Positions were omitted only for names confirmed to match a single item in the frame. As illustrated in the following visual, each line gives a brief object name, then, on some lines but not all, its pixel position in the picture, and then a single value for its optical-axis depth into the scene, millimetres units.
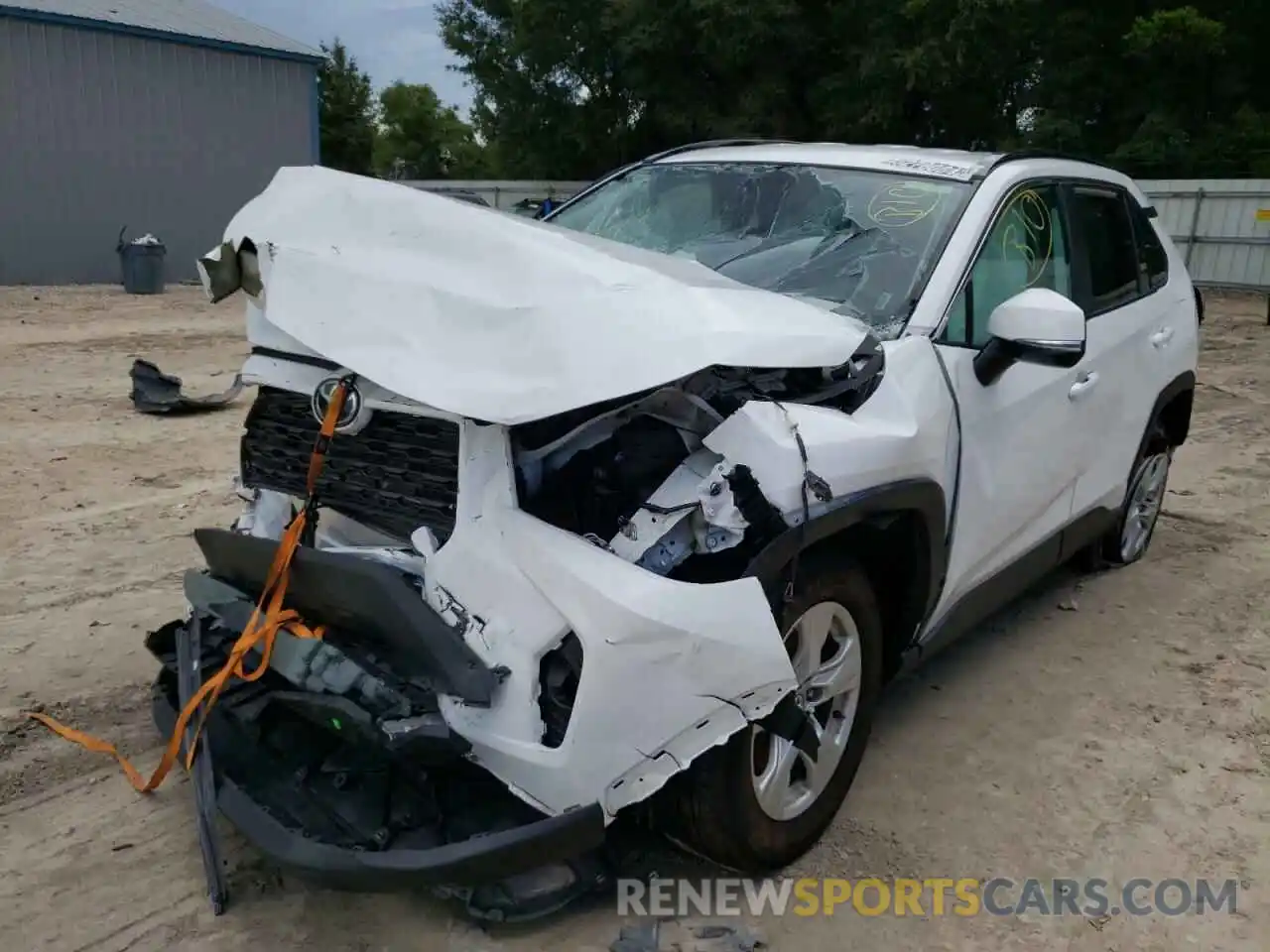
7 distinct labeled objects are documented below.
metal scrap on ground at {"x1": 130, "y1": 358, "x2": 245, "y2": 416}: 7922
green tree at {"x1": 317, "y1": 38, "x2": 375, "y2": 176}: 38594
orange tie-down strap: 2584
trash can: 16469
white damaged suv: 2305
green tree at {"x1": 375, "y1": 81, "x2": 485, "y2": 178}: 52906
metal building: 16859
